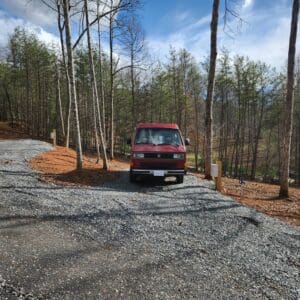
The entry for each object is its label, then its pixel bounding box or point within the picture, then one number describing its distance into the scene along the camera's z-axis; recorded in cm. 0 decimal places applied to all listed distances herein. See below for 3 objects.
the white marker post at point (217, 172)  1029
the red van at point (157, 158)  1024
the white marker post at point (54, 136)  2101
